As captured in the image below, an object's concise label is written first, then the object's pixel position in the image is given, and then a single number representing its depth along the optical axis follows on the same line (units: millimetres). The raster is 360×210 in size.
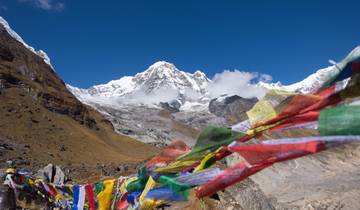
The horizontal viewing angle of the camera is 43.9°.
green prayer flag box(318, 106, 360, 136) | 2498
